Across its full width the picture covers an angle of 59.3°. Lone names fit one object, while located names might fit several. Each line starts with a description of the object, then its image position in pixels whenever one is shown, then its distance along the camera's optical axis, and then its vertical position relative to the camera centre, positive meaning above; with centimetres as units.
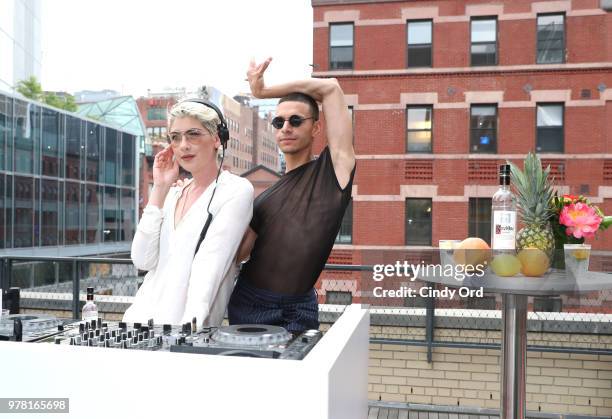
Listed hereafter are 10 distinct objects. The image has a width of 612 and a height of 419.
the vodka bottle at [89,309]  135 -27
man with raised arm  133 -3
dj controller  81 -22
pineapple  152 +0
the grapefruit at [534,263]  148 -15
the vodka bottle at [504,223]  148 -4
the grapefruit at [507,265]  149 -16
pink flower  153 -3
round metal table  146 -35
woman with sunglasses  124 -6
